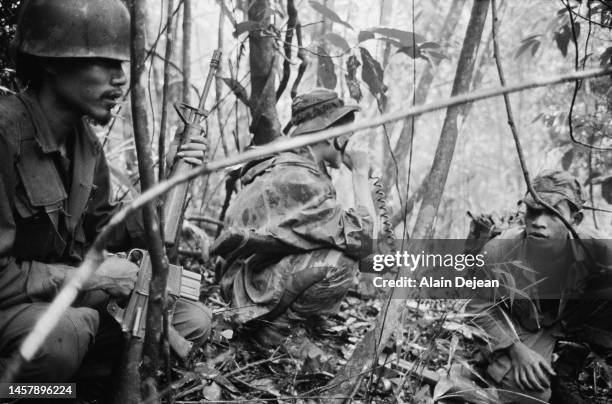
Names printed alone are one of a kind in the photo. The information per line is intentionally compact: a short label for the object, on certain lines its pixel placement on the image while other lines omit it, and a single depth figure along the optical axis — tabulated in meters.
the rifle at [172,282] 2.54
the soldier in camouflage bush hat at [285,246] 4.19
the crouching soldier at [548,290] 4.08
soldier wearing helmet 2.44
